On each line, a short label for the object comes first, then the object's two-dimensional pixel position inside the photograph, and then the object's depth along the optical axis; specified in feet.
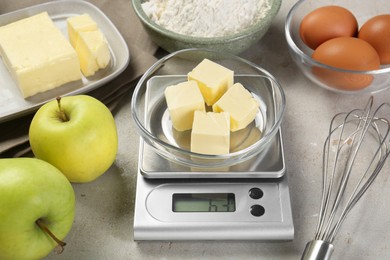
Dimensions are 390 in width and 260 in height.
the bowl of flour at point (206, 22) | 2.47
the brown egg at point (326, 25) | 2.51
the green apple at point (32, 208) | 1.87
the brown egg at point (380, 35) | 2.46
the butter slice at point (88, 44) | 2.47
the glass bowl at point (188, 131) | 2.13
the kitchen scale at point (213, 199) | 2.04
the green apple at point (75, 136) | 2.07
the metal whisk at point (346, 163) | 2.06
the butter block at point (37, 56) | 2.40
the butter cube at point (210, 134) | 2.09
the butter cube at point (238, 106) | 2.18
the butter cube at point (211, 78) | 2.24
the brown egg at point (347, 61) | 2.38
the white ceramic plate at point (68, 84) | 2.41
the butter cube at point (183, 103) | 2.18
